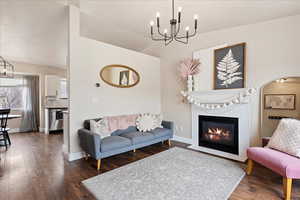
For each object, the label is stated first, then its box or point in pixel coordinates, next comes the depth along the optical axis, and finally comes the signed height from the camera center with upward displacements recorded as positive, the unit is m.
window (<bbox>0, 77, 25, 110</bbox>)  5.46 +0.24
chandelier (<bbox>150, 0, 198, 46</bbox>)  3.91 +1.74
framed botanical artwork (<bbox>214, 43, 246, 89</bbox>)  3.17 +0.72
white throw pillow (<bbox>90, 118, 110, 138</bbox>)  2.85 -0.62
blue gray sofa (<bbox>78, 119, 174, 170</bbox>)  2.58 -0.91
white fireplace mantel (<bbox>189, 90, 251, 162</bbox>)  3.09 -0.40
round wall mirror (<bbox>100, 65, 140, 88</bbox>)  3.52 +0.57
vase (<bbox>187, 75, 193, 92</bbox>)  3.83 +0.39
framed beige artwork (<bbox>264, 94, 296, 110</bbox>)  2.72 -0.07
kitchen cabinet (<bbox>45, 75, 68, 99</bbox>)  5.84 +0.46
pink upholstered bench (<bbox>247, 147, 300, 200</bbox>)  1.79 -0.91
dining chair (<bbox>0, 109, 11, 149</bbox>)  3.66 -0.77
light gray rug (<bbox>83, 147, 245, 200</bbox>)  1.86 -1.28
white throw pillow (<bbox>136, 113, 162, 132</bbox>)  3.71 -0.67
